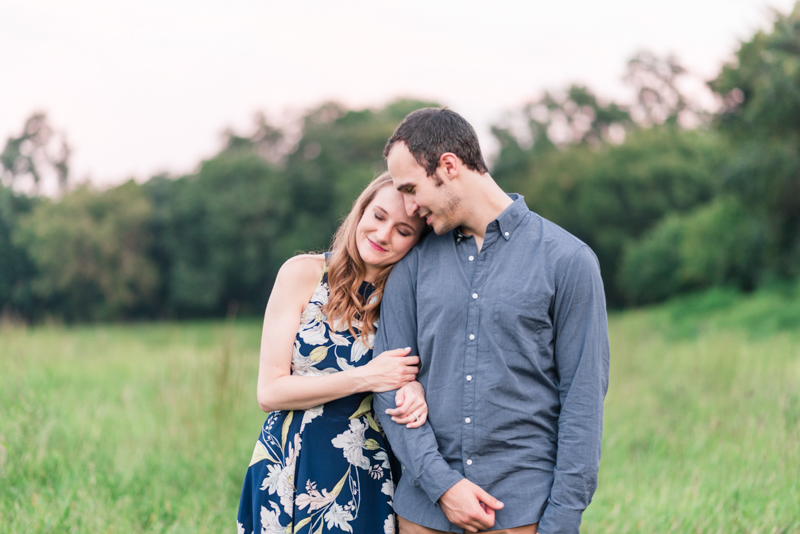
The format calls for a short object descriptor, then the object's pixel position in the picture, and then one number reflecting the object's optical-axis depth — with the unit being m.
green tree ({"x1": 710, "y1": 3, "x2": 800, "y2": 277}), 15.95
